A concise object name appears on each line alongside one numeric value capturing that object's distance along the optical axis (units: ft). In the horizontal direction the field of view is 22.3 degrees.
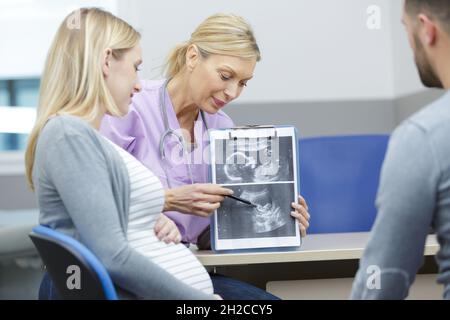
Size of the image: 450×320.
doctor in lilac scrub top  10.77
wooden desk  9.98
